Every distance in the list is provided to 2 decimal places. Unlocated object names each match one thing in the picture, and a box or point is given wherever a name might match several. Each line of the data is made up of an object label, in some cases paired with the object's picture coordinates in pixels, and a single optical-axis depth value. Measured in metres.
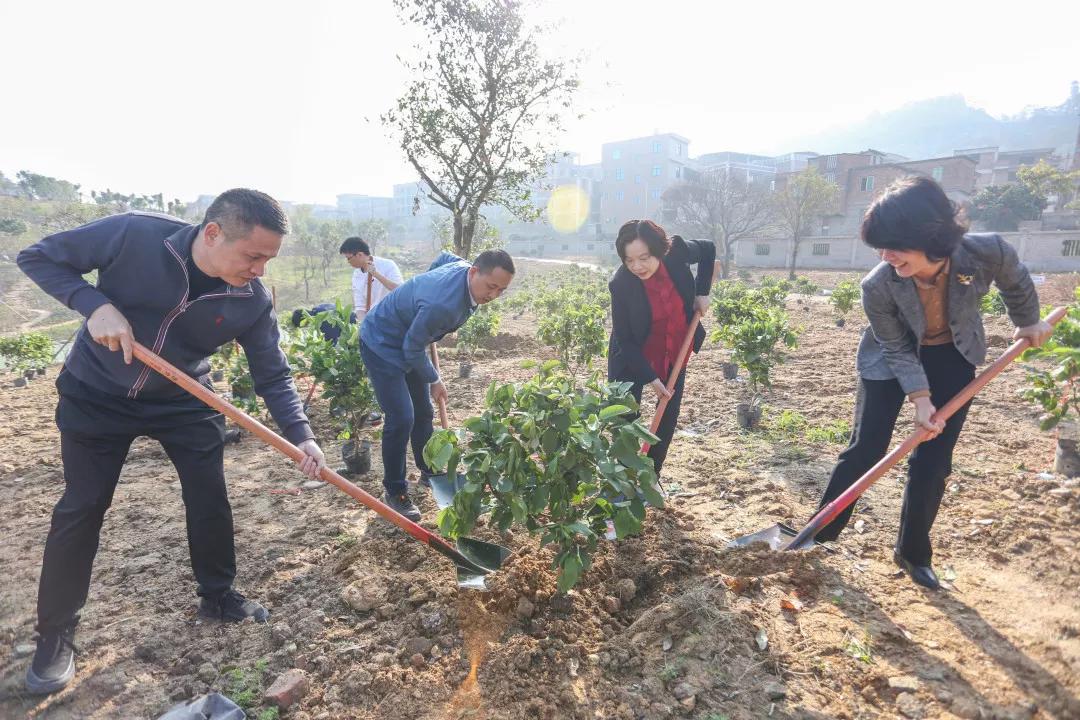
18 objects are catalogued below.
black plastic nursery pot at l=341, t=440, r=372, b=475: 4.22
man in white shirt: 5.16
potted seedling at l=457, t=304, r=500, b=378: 8.59
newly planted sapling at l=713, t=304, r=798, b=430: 5.29
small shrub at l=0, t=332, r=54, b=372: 8.27
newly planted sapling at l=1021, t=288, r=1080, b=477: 3.33
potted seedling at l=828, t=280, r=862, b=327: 11.96
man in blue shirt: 3.02
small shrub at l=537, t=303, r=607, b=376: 6.84
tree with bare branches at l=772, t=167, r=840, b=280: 30.80
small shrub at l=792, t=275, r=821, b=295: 17.78
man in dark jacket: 2.09
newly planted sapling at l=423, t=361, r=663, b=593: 2.12
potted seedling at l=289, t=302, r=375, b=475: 4.16
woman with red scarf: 3.13
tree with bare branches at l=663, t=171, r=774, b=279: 35.53
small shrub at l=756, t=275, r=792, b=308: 12.01
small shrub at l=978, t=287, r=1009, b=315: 9.51
